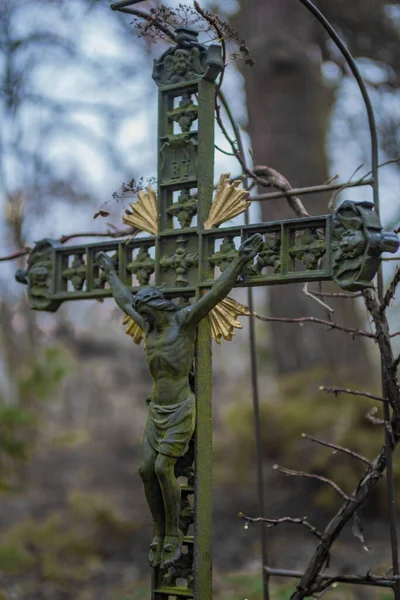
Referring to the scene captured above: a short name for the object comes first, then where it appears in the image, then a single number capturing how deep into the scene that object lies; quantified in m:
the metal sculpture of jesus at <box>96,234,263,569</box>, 2.79
